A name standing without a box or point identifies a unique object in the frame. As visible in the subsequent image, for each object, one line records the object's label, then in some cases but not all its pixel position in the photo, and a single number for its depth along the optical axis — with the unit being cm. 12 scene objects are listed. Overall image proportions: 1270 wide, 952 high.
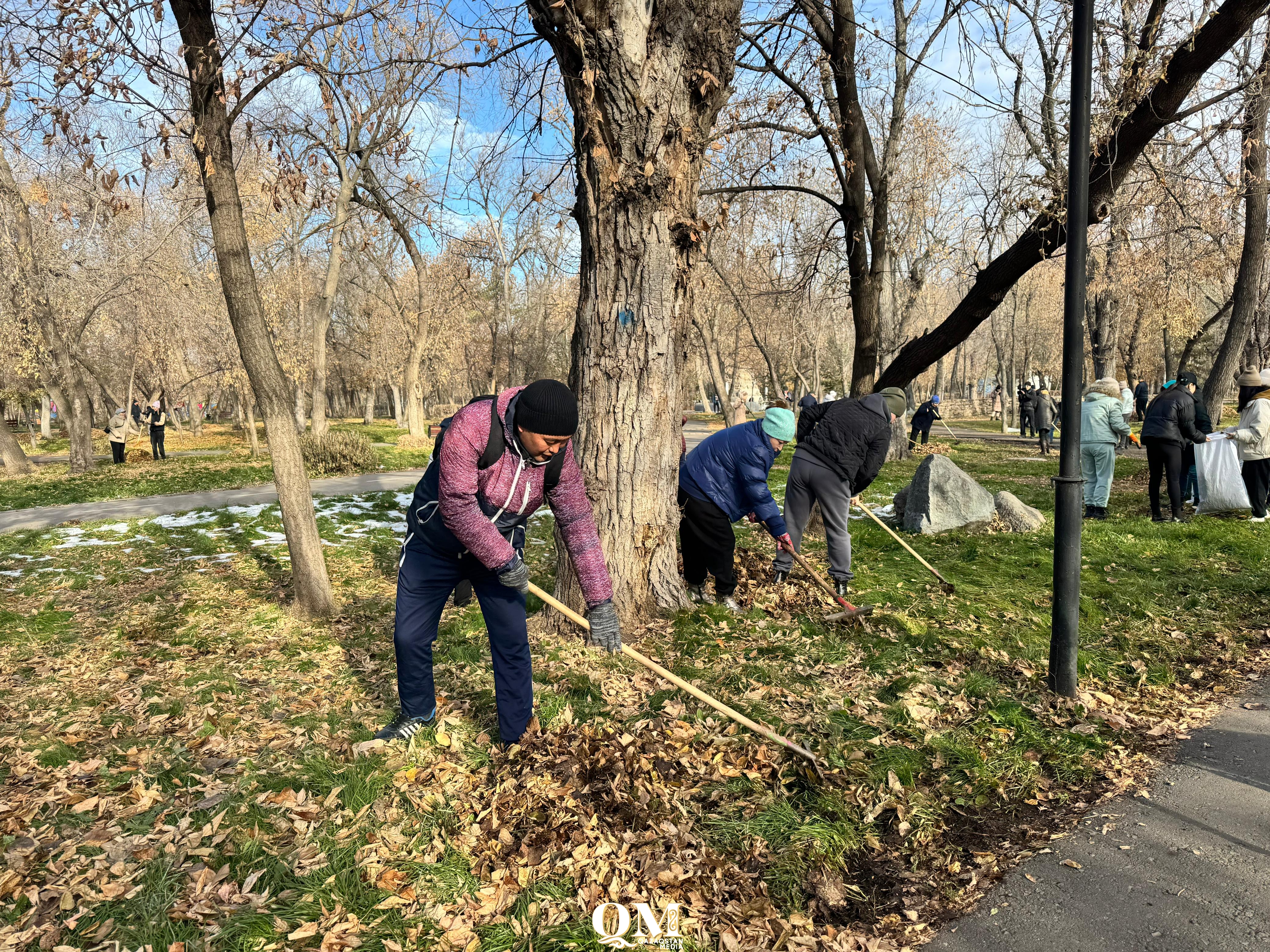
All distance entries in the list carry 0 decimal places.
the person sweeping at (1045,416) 1881
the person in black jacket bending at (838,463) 614
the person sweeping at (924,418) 2136
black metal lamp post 368
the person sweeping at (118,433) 1850
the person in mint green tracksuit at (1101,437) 901
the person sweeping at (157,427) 1989
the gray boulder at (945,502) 861
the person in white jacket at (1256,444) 838
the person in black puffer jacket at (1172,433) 859
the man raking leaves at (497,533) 315
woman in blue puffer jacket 558
